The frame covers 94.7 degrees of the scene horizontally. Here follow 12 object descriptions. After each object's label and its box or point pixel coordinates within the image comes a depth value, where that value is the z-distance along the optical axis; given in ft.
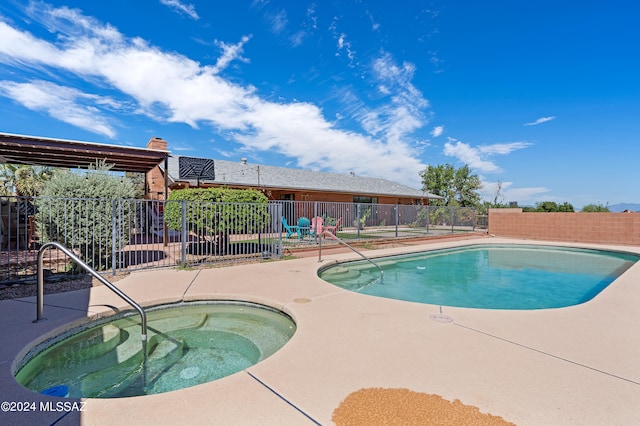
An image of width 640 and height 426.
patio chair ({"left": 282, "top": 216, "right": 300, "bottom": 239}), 38.94
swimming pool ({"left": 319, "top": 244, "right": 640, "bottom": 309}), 21.65
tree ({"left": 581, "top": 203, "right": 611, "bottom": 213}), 69.48
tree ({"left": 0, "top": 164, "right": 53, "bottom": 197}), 44.02
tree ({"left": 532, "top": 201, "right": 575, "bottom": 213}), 70.79
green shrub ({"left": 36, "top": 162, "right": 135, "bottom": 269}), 20.86
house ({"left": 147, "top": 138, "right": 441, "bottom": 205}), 46.24
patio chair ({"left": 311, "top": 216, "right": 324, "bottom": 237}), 37.27
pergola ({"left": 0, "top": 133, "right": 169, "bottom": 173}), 27.04
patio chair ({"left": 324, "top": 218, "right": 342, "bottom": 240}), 41.23
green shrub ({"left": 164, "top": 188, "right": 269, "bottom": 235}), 27.61
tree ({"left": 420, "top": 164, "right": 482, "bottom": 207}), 111.14
